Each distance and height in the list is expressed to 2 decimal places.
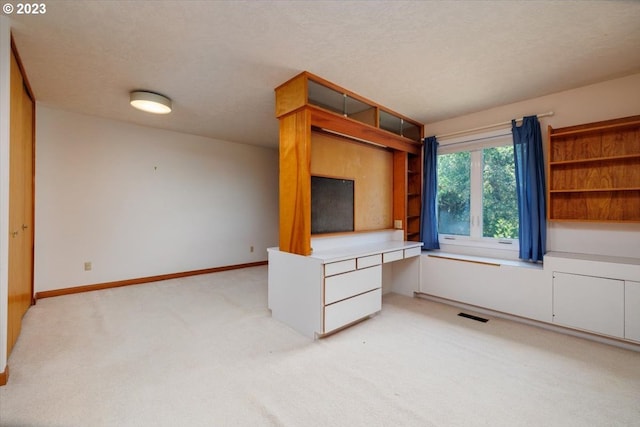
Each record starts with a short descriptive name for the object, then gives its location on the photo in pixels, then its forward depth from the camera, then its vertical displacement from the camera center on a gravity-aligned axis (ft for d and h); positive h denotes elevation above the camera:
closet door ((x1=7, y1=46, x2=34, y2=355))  7.56 +0.35
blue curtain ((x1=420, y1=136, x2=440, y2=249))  13.05 +0.85
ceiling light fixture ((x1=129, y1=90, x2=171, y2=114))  10.14 +4.36
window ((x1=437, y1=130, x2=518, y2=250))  11.46 +1.07
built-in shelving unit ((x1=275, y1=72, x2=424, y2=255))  8.89 +3.26
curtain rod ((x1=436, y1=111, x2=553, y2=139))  10.24 +3.80
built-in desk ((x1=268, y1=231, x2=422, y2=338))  8.55 -2.32
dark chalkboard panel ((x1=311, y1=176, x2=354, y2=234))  10.11 +0.43
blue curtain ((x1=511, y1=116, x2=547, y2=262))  10.07 +0.99
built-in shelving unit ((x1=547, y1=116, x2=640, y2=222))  8.69 +1.52
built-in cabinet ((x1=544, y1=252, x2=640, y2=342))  7.93 -2.41
